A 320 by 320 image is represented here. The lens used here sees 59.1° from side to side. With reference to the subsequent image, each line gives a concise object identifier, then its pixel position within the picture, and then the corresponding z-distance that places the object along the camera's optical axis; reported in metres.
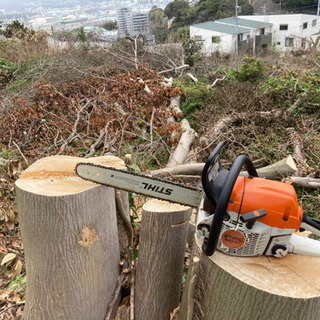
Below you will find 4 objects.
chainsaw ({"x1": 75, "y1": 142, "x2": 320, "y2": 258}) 1.08
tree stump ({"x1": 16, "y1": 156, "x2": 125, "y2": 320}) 1.34
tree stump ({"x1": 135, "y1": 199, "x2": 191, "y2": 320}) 1.54
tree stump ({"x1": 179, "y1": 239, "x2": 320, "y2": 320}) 1.06
